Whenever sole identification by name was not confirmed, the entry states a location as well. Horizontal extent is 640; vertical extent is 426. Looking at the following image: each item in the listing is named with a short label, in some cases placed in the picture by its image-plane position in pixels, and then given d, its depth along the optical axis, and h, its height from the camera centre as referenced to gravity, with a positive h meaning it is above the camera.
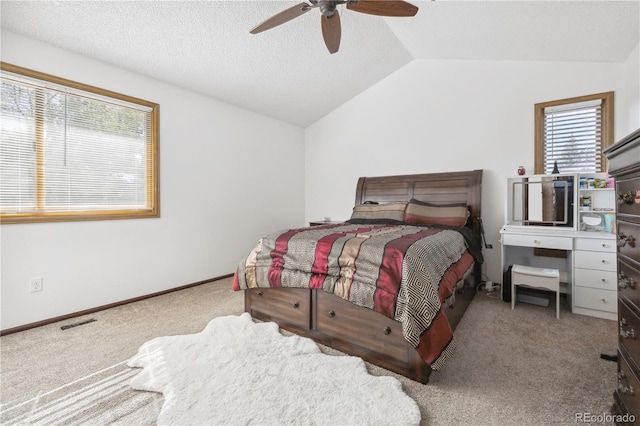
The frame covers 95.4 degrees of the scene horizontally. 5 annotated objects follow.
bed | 1.66 -0.54
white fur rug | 1.38 -0.97
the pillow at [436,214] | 3.31 -0.07
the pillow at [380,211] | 3.61 -0.03
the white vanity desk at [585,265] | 2.53 -0.52
